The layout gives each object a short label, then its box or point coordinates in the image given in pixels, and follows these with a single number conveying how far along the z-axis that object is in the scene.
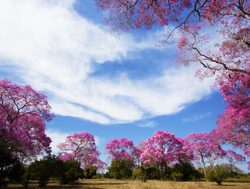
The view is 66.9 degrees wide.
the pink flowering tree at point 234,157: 29.93
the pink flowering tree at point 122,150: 32.27
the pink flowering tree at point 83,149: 31.22
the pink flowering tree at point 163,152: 27.64
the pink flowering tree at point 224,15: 5.97
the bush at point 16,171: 13.83
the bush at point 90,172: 31.11
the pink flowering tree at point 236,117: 11.55
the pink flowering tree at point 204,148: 29.29
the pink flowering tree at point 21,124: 14.49
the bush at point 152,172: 27.37
